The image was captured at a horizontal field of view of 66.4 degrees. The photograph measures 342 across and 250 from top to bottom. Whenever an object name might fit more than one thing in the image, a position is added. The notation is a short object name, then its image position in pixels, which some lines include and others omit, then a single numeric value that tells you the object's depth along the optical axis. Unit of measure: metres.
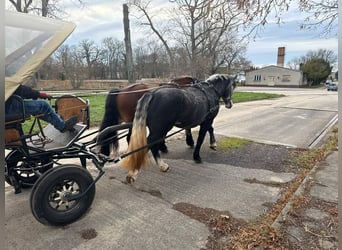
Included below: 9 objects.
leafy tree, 55.66
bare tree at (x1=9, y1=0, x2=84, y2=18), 14.87
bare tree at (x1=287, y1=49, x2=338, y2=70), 56.88
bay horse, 4.50
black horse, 3.69
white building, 56.62
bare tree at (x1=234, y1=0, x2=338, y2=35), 3.68
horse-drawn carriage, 2.52
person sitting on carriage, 2.51
